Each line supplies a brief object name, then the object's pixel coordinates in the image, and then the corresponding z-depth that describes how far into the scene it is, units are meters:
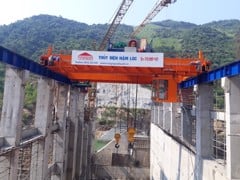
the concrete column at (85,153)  31.00
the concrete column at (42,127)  17.36
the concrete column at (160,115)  28.46
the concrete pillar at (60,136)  22.16
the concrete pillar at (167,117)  24.51
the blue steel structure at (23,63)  11.89
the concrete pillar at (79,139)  27.64
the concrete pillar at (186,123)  18.98
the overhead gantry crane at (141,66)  15.83
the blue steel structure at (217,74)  10.47
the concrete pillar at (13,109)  13.12
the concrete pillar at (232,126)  10.09
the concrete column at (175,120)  22.33
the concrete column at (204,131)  13.89
